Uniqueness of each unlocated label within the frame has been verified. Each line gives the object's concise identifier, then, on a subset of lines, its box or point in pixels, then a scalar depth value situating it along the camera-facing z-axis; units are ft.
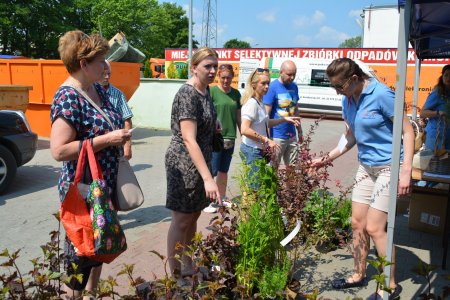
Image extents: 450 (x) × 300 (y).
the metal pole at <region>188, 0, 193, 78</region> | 57.82
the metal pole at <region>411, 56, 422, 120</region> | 22.64
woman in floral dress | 7.13
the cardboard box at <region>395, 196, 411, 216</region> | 16.81
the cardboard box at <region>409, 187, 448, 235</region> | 14.39
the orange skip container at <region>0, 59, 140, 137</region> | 34.12
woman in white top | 14.40
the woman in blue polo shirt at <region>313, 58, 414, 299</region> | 9.48
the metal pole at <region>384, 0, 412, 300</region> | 8.13
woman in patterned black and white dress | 8.84
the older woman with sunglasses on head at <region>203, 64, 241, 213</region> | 16.81
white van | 61.41
